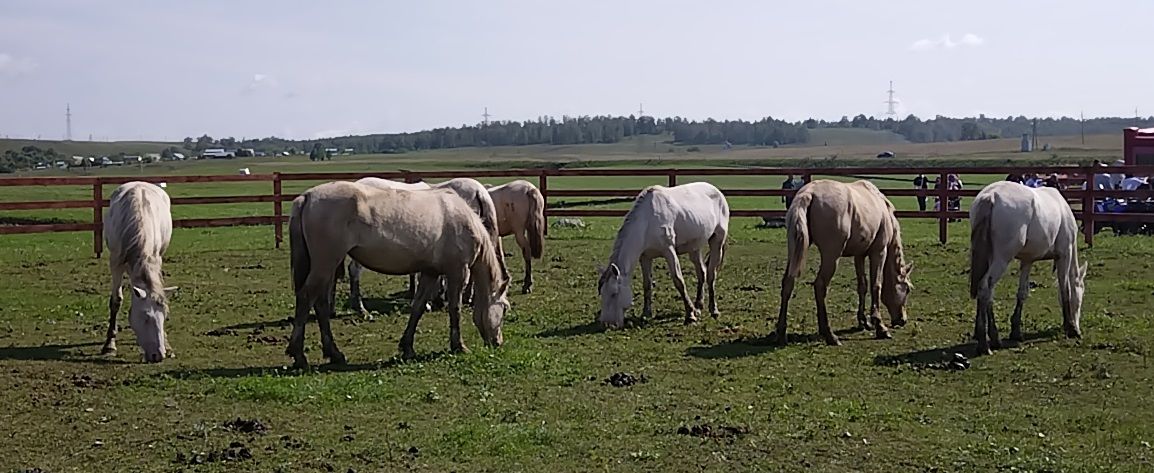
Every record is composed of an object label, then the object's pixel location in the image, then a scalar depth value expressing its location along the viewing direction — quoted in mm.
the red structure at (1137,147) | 29422
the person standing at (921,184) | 25242
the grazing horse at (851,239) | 9828
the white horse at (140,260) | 9242
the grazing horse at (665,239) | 10797
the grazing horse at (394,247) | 8664
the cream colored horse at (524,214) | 13961
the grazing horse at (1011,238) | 9266
